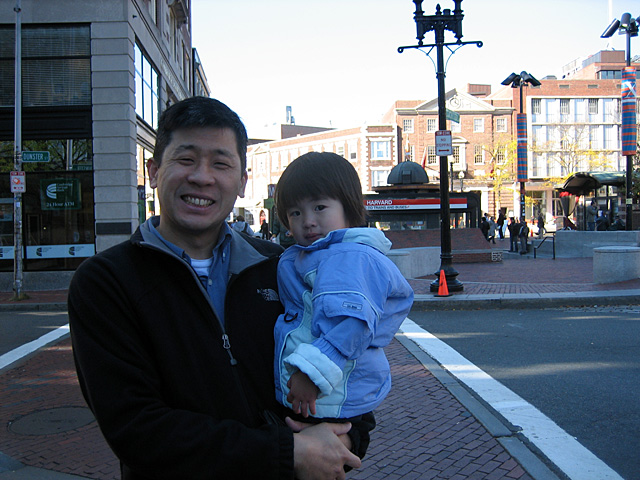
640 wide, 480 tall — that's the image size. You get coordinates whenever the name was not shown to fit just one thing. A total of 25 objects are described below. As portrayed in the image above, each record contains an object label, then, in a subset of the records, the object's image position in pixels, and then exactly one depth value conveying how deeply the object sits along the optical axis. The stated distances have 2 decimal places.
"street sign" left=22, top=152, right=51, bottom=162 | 14.67
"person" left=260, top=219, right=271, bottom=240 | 30.19
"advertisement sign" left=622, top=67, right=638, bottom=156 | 22.23
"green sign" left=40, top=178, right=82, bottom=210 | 15.83
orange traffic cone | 12.45
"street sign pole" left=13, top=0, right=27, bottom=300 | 14.12
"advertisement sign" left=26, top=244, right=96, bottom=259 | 15.82
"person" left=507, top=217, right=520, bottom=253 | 27.43
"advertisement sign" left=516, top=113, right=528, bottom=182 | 28.94
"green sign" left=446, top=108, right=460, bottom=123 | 12.64
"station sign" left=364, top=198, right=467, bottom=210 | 21.95
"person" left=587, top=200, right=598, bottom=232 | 28.16
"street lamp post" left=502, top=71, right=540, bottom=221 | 27.71
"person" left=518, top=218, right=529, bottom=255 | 25.86
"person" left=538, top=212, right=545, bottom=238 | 38.06
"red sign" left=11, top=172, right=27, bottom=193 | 13.79
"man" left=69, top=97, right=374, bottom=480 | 1.50
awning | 27.17
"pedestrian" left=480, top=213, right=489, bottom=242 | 33.18
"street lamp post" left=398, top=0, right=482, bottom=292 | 12.88
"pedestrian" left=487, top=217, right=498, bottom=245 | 36.63
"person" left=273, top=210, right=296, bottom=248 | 21.23
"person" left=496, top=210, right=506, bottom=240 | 41.69
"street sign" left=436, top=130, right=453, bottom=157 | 12.92
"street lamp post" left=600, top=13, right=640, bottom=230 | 22.06
